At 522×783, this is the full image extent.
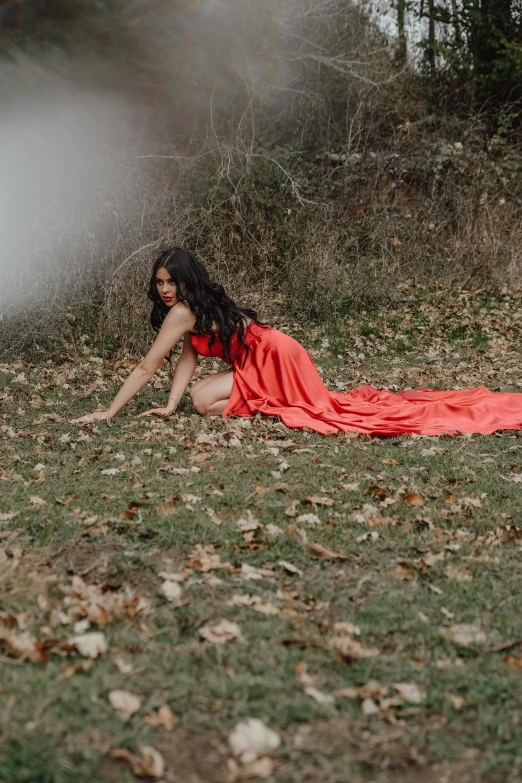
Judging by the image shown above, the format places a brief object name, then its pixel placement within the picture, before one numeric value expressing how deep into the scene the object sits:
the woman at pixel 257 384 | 6.58
